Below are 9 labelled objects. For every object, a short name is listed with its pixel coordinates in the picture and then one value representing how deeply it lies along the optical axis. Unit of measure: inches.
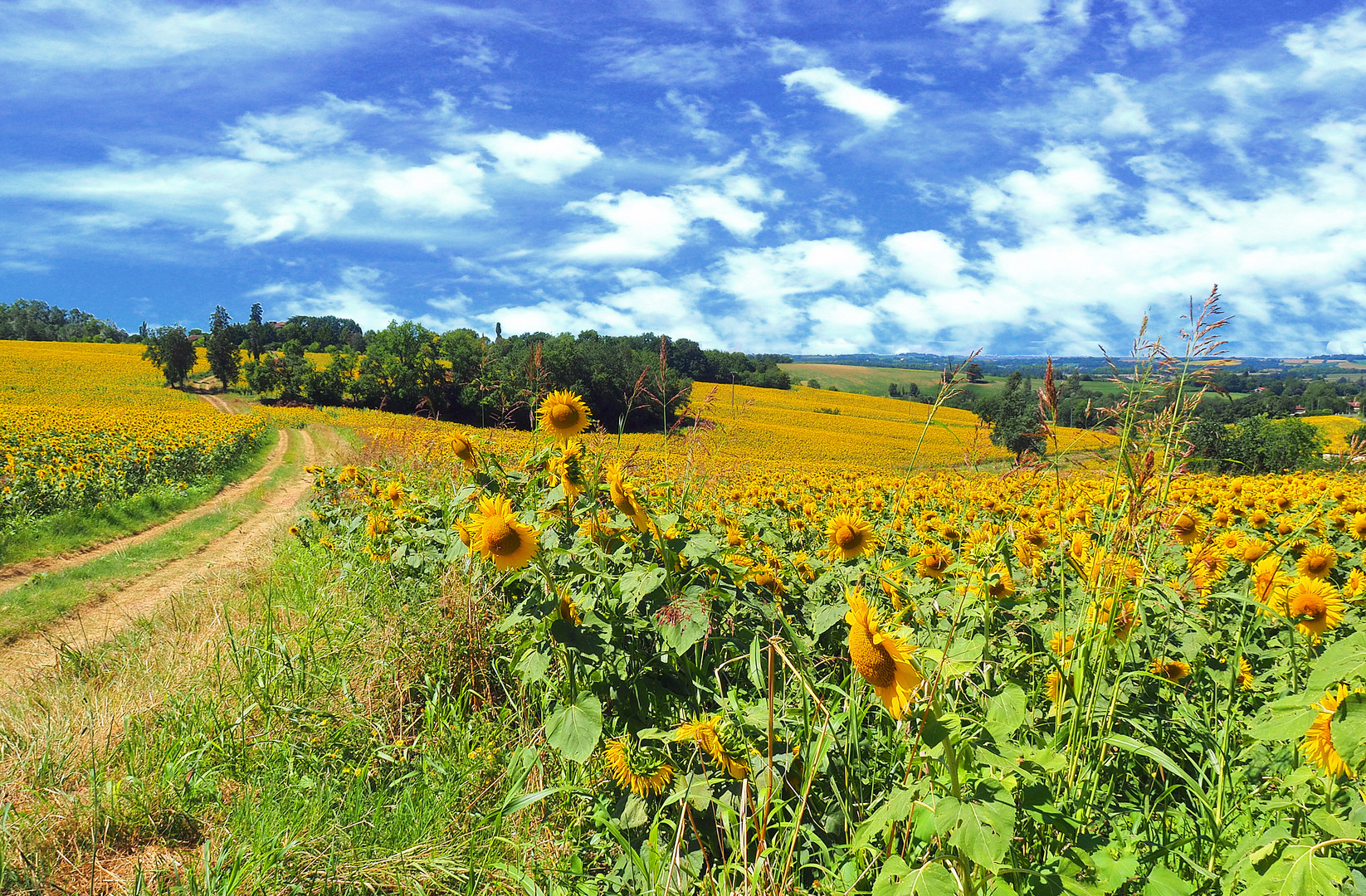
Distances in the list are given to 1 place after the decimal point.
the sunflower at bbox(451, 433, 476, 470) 121.0
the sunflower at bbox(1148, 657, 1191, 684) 113.5
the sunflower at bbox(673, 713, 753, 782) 80.9
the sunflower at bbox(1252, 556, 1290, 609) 103.3
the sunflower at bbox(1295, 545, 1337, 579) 115.9
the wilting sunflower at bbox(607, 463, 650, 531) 96.8
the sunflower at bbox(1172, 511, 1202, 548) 131.8
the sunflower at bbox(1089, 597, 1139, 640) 71.9
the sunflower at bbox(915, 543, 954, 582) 118.1
